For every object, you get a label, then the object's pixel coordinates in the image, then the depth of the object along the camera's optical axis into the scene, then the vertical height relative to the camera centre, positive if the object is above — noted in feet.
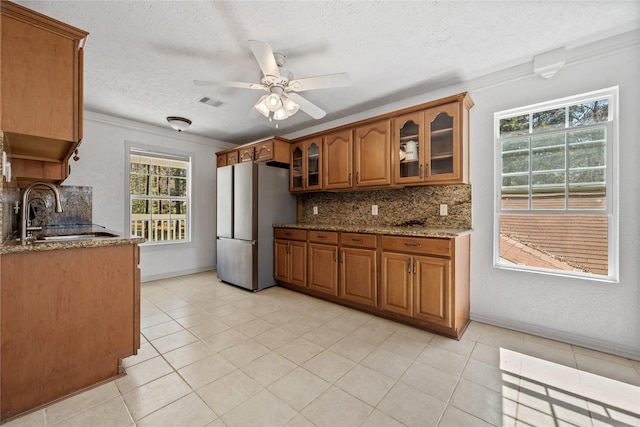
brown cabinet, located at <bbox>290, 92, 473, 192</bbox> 8.48 +2.33
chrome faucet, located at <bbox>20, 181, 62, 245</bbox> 5.53 +0.13
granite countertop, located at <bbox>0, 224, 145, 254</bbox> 4.68 -0.61
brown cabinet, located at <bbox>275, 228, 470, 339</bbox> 7.70 -2.11
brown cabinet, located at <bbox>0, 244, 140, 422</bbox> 4.75 -2.15
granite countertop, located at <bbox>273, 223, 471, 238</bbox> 7.76 -0.60
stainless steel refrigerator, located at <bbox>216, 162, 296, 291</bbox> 12.09 -0.24
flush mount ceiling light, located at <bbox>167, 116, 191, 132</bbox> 12.08 +4.12
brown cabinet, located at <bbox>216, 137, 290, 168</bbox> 12.78 +3.09
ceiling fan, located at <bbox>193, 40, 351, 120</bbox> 6.28 +3.31
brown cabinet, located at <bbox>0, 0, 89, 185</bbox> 4.83 +2.58
